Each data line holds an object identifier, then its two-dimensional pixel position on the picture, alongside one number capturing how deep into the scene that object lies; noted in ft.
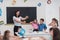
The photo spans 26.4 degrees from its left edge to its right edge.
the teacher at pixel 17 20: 13.84
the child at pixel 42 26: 13.97
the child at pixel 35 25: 13.98
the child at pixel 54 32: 5.03
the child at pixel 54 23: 13.52
